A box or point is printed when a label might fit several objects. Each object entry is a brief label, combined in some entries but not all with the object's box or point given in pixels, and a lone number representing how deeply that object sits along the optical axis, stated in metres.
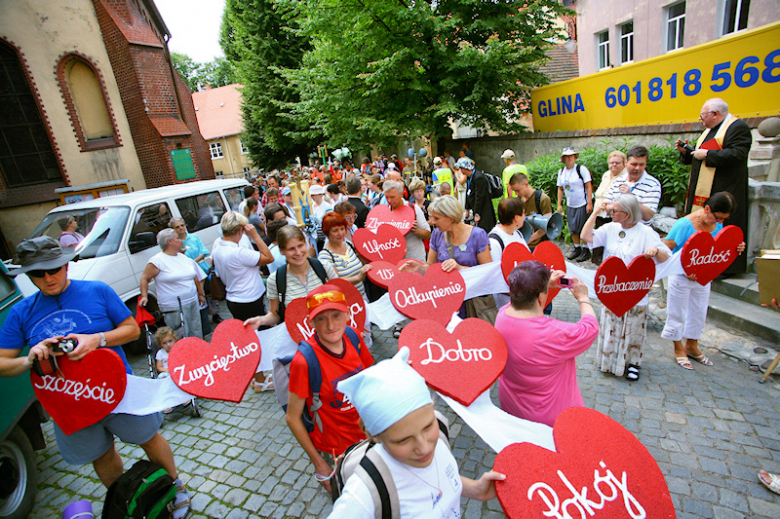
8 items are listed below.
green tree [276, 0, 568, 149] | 10.52
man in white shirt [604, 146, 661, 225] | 4.45
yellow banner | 6.29
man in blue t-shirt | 2.39
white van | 5.36
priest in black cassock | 4.27
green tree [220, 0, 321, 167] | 22.41
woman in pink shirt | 2.12
